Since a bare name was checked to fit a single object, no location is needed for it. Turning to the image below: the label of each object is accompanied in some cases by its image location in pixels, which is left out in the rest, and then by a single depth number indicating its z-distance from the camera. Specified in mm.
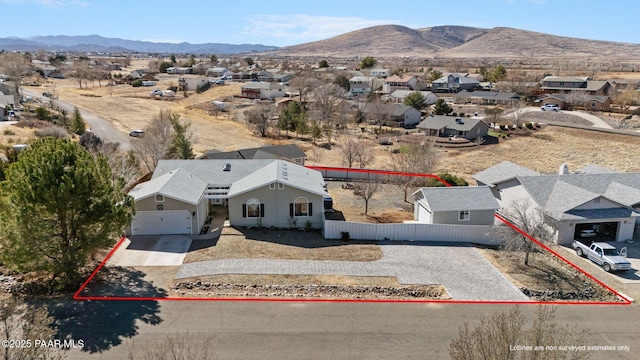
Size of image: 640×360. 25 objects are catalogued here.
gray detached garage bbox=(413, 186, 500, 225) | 31016
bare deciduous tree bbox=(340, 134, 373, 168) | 51622
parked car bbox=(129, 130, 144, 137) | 63688
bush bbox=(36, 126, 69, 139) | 54212
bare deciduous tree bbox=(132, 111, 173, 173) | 43969
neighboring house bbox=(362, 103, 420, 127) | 78194
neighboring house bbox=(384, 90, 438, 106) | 98406
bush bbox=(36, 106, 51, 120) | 65375
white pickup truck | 25594
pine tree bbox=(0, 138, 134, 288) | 20125
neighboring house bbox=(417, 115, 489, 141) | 69712
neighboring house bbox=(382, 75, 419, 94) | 113938
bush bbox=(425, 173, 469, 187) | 40350
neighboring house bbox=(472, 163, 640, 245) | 30250
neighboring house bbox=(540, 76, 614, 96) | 101125
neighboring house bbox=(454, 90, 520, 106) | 97062
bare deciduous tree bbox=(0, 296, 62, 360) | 10938
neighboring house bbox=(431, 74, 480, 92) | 116312
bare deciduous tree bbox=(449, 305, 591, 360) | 10320
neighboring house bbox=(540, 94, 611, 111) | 89750
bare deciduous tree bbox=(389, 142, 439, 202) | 41781
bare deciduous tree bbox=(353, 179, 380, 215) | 35438
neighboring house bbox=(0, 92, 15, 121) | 63406
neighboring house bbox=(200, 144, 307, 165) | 45438
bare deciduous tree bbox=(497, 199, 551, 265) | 26297
